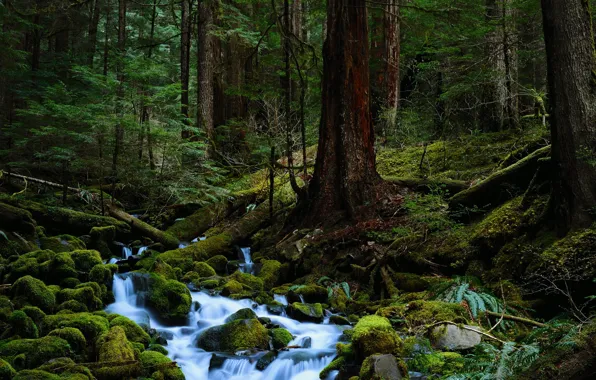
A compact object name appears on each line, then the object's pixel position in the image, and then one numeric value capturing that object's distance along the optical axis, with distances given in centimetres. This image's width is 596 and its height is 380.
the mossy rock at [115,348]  542
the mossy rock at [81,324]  608
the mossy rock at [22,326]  588
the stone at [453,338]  532
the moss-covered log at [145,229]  1178
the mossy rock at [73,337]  574
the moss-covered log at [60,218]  1109
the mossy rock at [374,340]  549
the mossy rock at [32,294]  666
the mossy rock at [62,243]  978
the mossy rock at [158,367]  550
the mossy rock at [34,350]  524
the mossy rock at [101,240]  1091
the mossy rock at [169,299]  791
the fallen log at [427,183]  960
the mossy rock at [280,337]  671
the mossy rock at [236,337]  665
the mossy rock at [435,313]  566
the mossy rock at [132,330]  638
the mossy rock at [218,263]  1060
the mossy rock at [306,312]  749
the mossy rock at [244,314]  731
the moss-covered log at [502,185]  776
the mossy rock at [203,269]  1002
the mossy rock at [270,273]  949
